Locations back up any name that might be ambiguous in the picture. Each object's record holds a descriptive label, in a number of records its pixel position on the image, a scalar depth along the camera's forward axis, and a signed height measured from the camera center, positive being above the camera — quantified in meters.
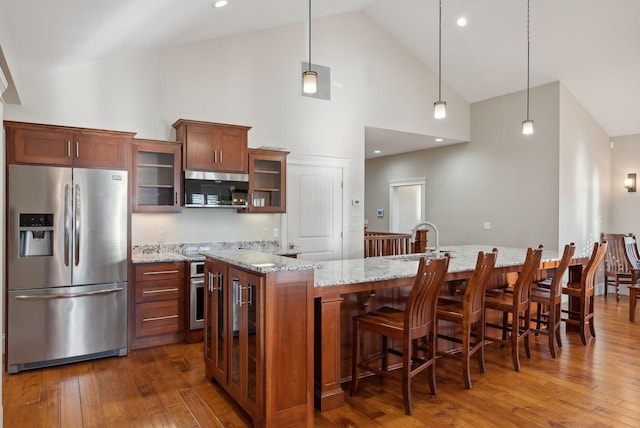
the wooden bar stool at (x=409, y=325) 2.80 -0.77
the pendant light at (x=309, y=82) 3.42 +1.07
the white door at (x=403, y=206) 9.07 +0.17
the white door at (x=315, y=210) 5.79 +0.05
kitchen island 2.84 -0.62
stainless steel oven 4.39 -0.87
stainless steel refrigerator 3.61 -0.46
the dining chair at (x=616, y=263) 6.63 -0.79
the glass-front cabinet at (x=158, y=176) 4.51 +0.41
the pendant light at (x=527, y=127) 4.81 +0.99
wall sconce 6.91 +0.51
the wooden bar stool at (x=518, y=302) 3.62 -0.78
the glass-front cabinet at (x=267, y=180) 5.14 +0.41
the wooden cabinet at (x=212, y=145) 4.60 +0.76
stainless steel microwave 4.70 +0.28
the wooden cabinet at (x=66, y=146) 3.64 +0.61
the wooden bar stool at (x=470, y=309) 3.19 -0.75
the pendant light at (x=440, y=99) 4.21 +1.81
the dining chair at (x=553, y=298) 3.95 -0.81
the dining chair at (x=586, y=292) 4.31 -0.82
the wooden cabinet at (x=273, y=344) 2.44 -0.78
